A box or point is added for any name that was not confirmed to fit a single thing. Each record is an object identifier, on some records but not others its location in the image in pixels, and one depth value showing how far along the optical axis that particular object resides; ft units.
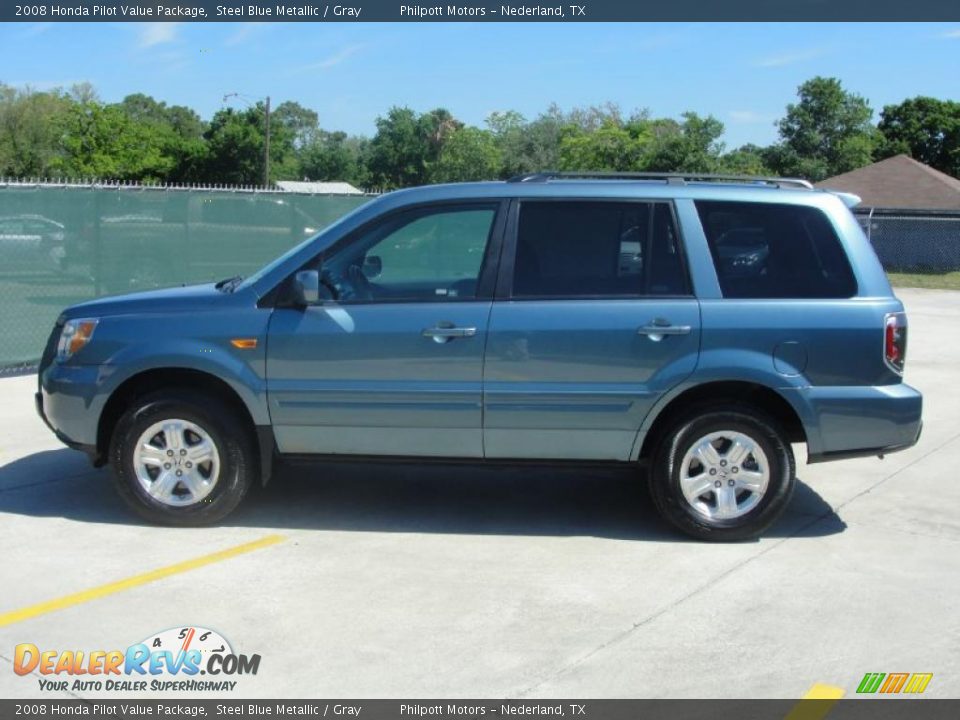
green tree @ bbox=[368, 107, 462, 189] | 220.84
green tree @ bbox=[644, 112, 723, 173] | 136.87
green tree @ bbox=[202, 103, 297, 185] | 227.40
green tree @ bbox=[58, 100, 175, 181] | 207.92
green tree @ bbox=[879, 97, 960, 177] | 205.05
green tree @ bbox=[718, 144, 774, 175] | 144.66
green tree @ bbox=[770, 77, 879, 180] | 156.56
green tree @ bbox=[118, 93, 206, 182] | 231.30
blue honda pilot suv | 19.45
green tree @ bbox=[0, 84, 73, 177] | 219.20
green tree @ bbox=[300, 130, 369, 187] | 247.09
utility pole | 188.03
